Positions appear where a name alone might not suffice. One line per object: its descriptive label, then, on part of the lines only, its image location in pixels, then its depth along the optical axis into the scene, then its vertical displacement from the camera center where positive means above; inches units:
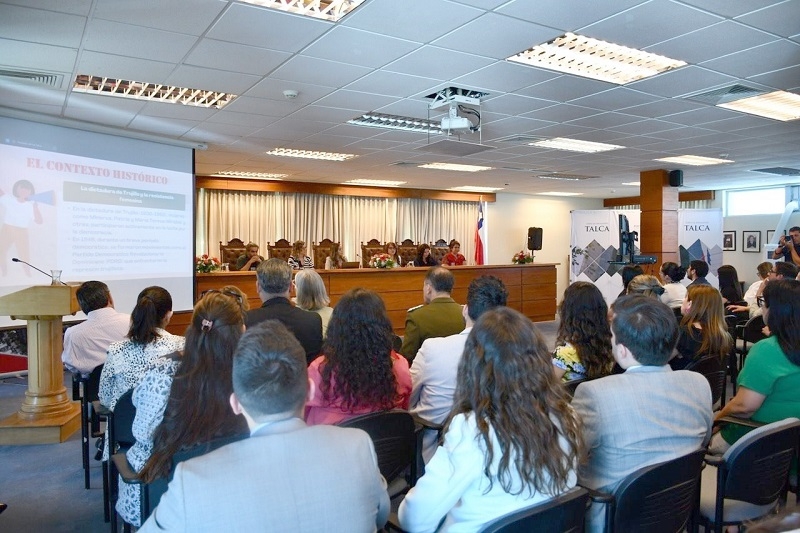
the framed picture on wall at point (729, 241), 517.0 +12.2
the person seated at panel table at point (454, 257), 415.2 -3.2
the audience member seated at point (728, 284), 250.5 -14.0
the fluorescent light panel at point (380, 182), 446.4 +58.8
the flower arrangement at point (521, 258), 416.8 -3.8
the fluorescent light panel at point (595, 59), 149.1 +56.8
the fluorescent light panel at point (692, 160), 330.4 +58.1
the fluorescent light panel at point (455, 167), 359.4 +57.9
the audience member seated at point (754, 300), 223.8 -20.3
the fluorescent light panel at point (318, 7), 122.1 +55.9
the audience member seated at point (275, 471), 45.6 -19.1
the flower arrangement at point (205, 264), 301.1 -6.8
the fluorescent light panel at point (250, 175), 399.2 +57.7
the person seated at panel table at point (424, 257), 407.5 -3.3
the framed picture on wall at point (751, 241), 498.6 +11.9
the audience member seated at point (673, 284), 204.5 -12.2
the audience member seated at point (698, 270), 216.1 -6.5
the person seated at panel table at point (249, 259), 332.5 -4.3
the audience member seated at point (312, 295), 150.9 -11.8
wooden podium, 160.6 -38.9
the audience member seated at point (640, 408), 70.1 -20.1
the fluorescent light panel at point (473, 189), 508.1 +60.5
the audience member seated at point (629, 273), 221.5 -7.9
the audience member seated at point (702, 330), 138.0 -19.5
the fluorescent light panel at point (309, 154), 307.5 +57.2
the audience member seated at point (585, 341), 107.3 -17.5
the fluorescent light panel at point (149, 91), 183.5 +57.2
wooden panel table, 308.2 -19.8
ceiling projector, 190.5 +45.3
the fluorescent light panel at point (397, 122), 231.9 +56.8
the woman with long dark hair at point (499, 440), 56.2 -19.7
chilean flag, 536.1 +10.8
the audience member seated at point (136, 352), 107.0 -19.8
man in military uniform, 130.2 -16.5
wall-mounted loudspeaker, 376.4 +52.3
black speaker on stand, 515.2 +12.4
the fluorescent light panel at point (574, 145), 278.8 +57.5
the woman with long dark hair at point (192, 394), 72.3 -20.1
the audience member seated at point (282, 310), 131.3 -14.0
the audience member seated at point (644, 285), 173.6 -10.1
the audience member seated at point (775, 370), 93.0 -20.0
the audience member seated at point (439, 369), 103.2 -22.3
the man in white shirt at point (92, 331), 139.6 -20.7
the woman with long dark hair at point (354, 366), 92.7 -19.6
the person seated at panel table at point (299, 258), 349.1 -3.8
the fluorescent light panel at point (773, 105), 199.6 +57.4
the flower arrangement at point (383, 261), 348.4 -5.5
